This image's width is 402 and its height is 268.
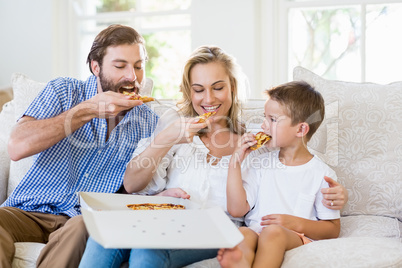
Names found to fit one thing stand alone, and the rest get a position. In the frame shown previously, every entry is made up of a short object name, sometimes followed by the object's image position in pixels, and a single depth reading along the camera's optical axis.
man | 2.11
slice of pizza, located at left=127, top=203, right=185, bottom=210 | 1.84
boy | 1.96
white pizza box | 1.42
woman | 2.06
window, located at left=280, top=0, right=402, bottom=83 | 3.73
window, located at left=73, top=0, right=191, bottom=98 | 4.23
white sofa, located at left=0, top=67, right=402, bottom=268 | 2.22
